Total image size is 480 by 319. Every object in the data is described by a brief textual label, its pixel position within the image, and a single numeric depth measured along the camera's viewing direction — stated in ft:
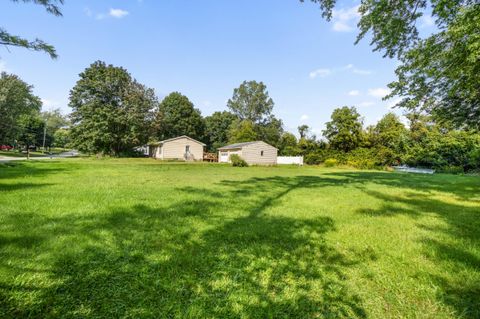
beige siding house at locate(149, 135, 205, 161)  100.32
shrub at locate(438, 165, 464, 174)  78.21
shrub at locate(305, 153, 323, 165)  109.70
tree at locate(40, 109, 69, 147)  210.38
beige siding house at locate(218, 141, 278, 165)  96.94
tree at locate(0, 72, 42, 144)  90.22
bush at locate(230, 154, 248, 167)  84.88
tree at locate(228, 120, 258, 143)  133.28
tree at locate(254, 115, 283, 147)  151.64
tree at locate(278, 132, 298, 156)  120.37
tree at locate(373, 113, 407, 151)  100.17
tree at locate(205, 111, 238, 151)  161.79
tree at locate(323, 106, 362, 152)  104.32
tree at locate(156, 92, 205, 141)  144.02
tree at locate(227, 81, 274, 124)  158.71
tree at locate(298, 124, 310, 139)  155.85
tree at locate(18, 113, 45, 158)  138.27
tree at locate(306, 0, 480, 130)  17.66
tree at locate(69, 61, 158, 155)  94.79
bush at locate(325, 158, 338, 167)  101.50
